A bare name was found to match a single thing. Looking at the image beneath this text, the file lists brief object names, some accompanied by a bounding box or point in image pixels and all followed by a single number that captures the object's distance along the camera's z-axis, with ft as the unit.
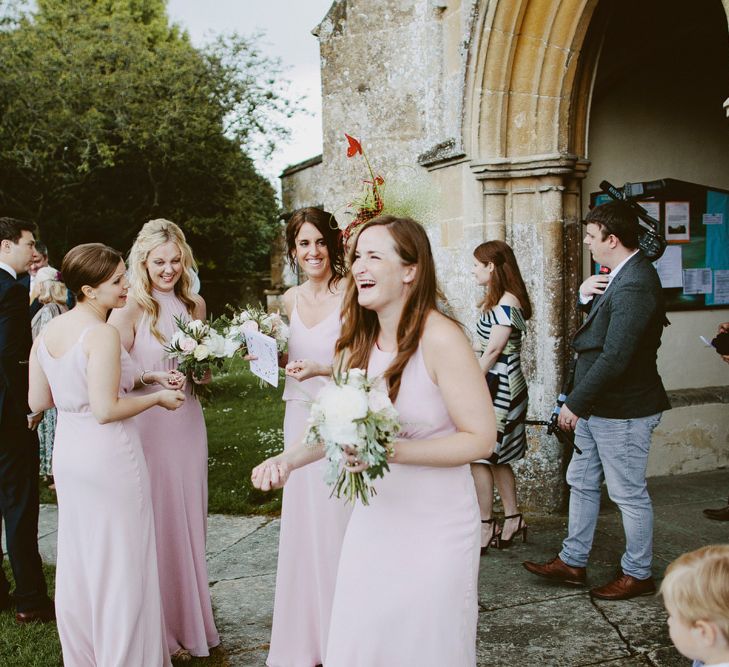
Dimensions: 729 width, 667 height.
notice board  22.12
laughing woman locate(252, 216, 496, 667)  7.57
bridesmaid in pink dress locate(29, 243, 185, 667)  10.75
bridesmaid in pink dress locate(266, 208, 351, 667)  12.30
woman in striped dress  16.58
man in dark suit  14.33
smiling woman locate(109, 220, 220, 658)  12.59
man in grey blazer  13.39
